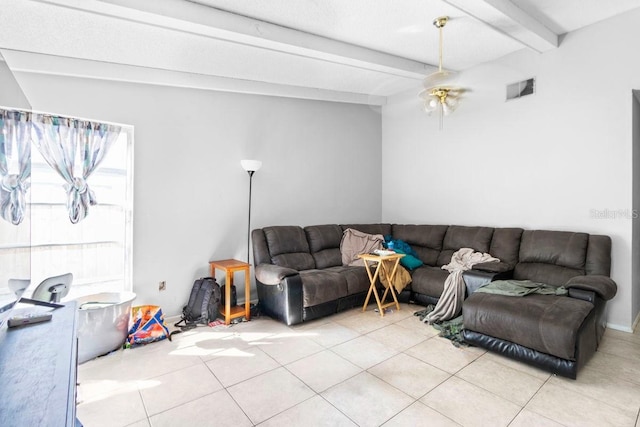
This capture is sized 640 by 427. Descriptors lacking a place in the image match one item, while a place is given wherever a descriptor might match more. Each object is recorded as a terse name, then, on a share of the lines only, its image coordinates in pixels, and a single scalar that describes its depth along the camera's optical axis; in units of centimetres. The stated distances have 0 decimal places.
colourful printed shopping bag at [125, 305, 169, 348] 287
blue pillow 409
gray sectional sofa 238
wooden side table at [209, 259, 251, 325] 338
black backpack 338
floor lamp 369
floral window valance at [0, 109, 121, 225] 287
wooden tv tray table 362
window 296
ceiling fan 305
